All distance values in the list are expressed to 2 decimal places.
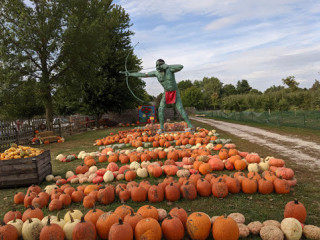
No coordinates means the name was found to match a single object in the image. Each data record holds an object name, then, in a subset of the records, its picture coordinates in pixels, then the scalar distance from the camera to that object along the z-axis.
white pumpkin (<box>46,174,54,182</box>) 6.07
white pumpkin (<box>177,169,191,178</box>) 5.49
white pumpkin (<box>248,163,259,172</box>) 5.56
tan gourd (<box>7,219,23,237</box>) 3.14
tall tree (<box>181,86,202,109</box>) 87.50
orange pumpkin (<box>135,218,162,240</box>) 2.87
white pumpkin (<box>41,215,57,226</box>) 3.16
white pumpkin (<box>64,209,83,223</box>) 3.32
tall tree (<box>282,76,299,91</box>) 53.18
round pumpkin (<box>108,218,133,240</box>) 2.80
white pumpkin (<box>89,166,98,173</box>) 6.33
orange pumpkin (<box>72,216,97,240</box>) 2.86
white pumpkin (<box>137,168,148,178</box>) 5.80
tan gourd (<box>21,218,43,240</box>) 3.01
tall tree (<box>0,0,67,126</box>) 15.30
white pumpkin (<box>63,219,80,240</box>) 2.98
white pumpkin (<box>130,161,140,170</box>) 6.22
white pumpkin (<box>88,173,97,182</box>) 5.80
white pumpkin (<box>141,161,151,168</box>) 6.18
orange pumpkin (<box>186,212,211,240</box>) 3.01
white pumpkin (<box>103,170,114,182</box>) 5.68
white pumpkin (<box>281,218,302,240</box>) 2.88
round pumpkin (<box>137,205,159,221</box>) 3.29
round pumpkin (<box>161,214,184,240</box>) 2.98
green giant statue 13.73
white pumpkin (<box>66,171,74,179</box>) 6.18
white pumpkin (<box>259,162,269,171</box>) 5.62
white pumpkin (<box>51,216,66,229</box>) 3.09
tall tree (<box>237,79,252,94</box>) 98.31
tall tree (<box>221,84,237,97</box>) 98.56
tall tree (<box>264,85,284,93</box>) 72.78
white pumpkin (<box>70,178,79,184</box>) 5.76
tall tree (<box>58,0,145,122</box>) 17.88
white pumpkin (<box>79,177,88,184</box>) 5.75
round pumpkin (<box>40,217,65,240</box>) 2.84
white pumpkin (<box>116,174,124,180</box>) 5.77
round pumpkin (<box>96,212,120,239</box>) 3.09
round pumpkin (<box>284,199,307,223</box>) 3.28
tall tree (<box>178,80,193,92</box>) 118.64
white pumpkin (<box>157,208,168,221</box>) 3.42
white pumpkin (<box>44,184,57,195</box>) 4.77
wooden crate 5.73
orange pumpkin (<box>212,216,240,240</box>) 2.89
